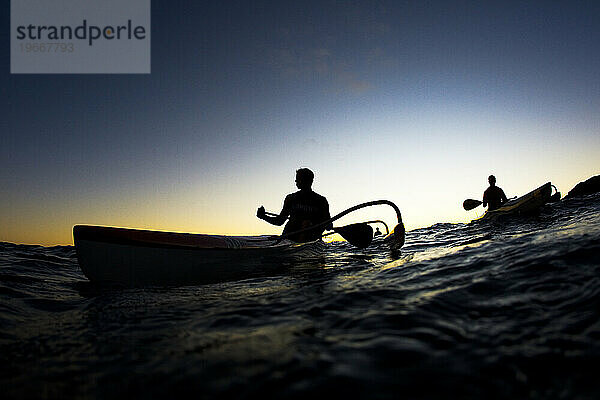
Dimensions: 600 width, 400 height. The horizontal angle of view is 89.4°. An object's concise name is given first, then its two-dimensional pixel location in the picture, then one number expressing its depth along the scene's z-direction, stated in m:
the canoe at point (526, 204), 11.30
